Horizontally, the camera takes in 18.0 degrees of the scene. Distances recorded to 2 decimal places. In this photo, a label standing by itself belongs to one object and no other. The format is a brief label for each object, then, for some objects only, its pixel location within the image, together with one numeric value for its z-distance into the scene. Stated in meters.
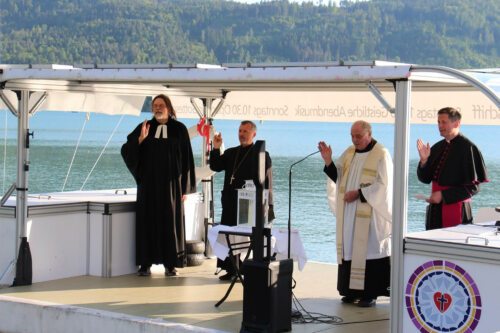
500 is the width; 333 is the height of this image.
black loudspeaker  11.94
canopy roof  11.39
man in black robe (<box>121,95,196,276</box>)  15.99
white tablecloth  13.73
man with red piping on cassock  12.92
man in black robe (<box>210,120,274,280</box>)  15.34
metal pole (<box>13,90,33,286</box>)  14.90
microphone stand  12.46
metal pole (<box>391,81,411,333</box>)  11.21
